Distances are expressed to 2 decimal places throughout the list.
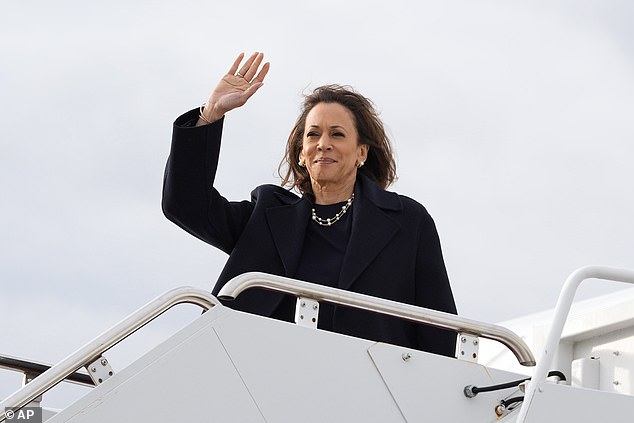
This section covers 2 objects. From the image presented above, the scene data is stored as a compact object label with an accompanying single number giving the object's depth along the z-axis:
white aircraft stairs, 8.32
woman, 10.52
